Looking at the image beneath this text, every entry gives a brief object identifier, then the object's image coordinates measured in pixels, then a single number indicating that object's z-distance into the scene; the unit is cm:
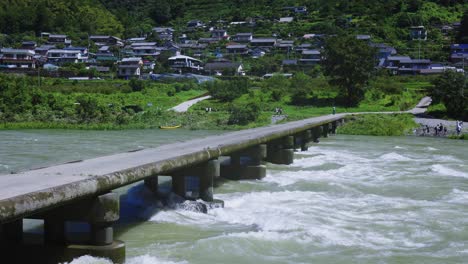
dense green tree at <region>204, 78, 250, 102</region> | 5300
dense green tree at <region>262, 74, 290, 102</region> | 5347
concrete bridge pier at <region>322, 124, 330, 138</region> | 3578
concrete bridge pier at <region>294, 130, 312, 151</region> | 2641
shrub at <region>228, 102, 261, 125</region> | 4294
